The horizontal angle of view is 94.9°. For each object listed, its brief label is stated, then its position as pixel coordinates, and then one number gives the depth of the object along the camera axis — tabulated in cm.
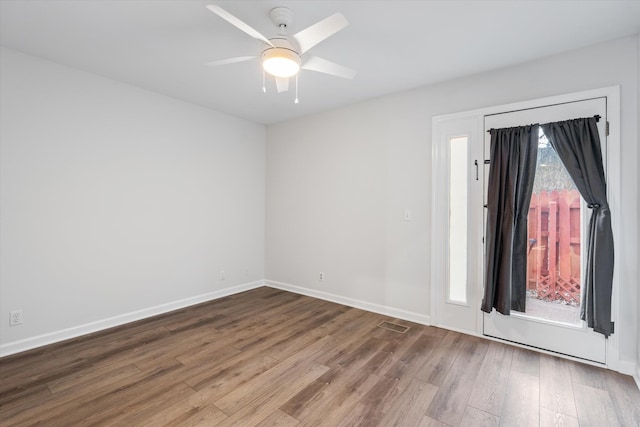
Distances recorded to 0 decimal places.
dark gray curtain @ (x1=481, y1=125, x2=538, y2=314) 286
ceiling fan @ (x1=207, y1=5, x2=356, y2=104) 185
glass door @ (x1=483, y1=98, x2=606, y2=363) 264
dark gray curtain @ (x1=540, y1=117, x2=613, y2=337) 247
